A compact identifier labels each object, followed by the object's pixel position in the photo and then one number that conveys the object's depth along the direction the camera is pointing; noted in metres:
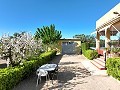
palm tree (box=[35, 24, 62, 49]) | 15.47
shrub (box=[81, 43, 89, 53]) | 13.31
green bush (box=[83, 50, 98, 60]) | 9.72
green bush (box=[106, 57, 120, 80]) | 4.68
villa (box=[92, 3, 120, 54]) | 7.60
